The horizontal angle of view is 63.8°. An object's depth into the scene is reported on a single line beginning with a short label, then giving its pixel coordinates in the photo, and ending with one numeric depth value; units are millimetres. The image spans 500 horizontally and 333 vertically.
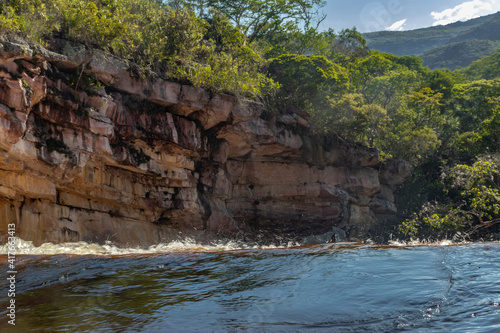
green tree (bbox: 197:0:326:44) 31234
